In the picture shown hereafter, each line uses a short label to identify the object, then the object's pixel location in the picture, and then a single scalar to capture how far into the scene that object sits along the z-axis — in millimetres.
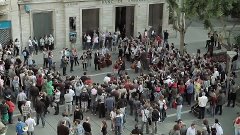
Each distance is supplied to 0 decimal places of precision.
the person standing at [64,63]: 26719
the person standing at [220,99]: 22016
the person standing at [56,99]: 21203
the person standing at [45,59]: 27609
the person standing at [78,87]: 21922
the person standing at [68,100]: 21016
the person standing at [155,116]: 19594
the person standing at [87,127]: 18406
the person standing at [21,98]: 20734
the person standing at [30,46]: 30766
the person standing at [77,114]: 19672
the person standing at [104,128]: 18959
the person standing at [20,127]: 18031
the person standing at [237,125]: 19797
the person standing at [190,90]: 23141
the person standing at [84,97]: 21562
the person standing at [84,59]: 27978
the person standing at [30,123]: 18516
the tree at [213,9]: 25438
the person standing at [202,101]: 21562
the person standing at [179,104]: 21203
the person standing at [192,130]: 17969
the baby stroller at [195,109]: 22447
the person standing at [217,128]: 18812
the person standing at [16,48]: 29891
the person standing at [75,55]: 28250
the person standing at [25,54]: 28122
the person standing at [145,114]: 19667
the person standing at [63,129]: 17688
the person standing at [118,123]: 19406
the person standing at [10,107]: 19922
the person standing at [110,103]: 20906
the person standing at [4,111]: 19625
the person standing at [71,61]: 27861
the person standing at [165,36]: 35031
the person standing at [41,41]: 31631
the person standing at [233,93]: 23219
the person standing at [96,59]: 28217
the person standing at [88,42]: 32625
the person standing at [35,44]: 31281
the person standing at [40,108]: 19734
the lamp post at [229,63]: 23797
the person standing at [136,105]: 20922
